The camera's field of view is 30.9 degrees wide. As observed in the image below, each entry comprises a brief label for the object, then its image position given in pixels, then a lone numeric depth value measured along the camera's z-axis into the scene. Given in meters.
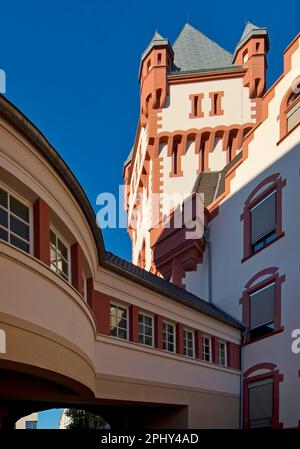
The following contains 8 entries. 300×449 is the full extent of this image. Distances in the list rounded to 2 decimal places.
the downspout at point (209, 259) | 21.16
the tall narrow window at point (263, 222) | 18.45
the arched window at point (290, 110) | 18.41
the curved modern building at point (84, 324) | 6.99
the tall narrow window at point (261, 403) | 16.98
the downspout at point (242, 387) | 17.77
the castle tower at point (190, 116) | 28.25
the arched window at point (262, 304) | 17.56
